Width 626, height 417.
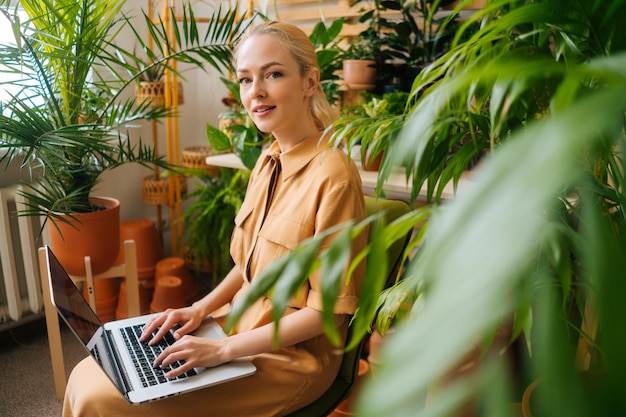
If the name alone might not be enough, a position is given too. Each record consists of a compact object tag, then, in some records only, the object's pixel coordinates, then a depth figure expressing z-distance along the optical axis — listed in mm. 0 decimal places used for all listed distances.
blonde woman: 1056
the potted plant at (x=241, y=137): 1994
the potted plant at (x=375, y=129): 649
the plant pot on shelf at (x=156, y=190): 2561
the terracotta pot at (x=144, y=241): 2488
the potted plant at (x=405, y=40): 1938
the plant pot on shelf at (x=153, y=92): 2342
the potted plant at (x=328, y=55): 1971
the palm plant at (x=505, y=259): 242
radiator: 1963
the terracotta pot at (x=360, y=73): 2002
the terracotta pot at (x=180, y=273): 2438
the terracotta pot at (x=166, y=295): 2312
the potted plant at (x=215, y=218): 2355
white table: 1640
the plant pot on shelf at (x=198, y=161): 2514
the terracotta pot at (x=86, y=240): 1591
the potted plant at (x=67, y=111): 1453
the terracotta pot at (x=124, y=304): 2271
